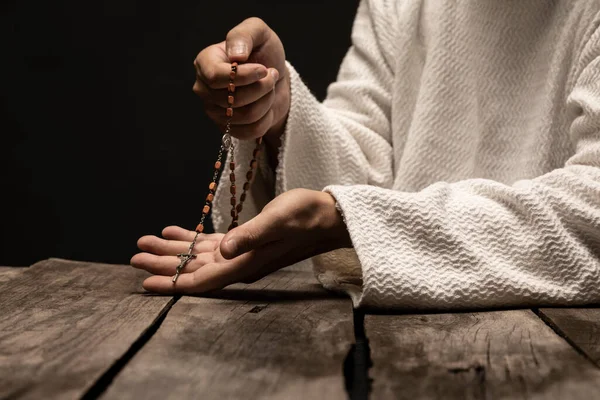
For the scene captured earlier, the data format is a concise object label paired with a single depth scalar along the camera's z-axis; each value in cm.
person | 73
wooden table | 48
